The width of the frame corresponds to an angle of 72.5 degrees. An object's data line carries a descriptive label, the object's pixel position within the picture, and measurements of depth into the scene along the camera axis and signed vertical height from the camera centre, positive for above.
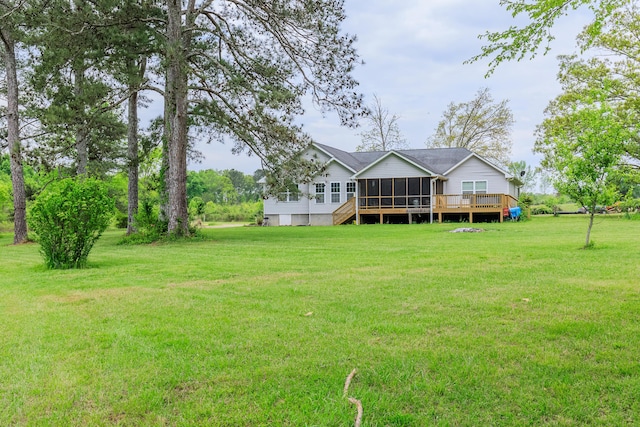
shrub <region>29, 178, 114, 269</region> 8.39 -0.04
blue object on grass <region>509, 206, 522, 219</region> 24.23 -0.14
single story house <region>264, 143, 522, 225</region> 25.05 +1.28
